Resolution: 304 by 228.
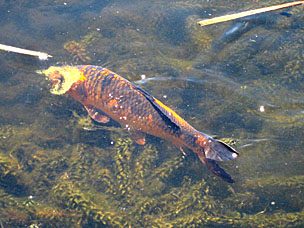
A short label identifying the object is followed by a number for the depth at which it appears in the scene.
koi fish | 3.59
